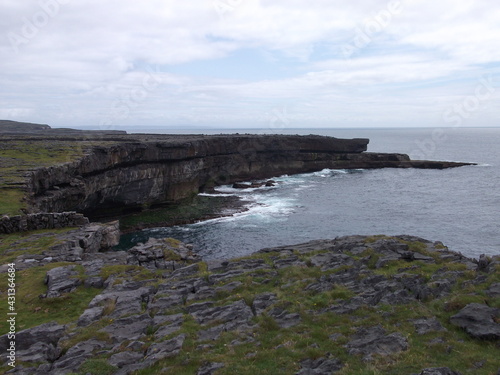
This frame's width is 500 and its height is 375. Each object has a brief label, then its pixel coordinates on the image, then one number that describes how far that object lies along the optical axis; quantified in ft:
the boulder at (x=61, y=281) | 69.45
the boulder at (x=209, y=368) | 46.85
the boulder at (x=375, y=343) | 49.44
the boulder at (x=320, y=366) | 45.93
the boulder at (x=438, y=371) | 41.93
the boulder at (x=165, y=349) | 50.50
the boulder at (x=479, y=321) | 51.03
